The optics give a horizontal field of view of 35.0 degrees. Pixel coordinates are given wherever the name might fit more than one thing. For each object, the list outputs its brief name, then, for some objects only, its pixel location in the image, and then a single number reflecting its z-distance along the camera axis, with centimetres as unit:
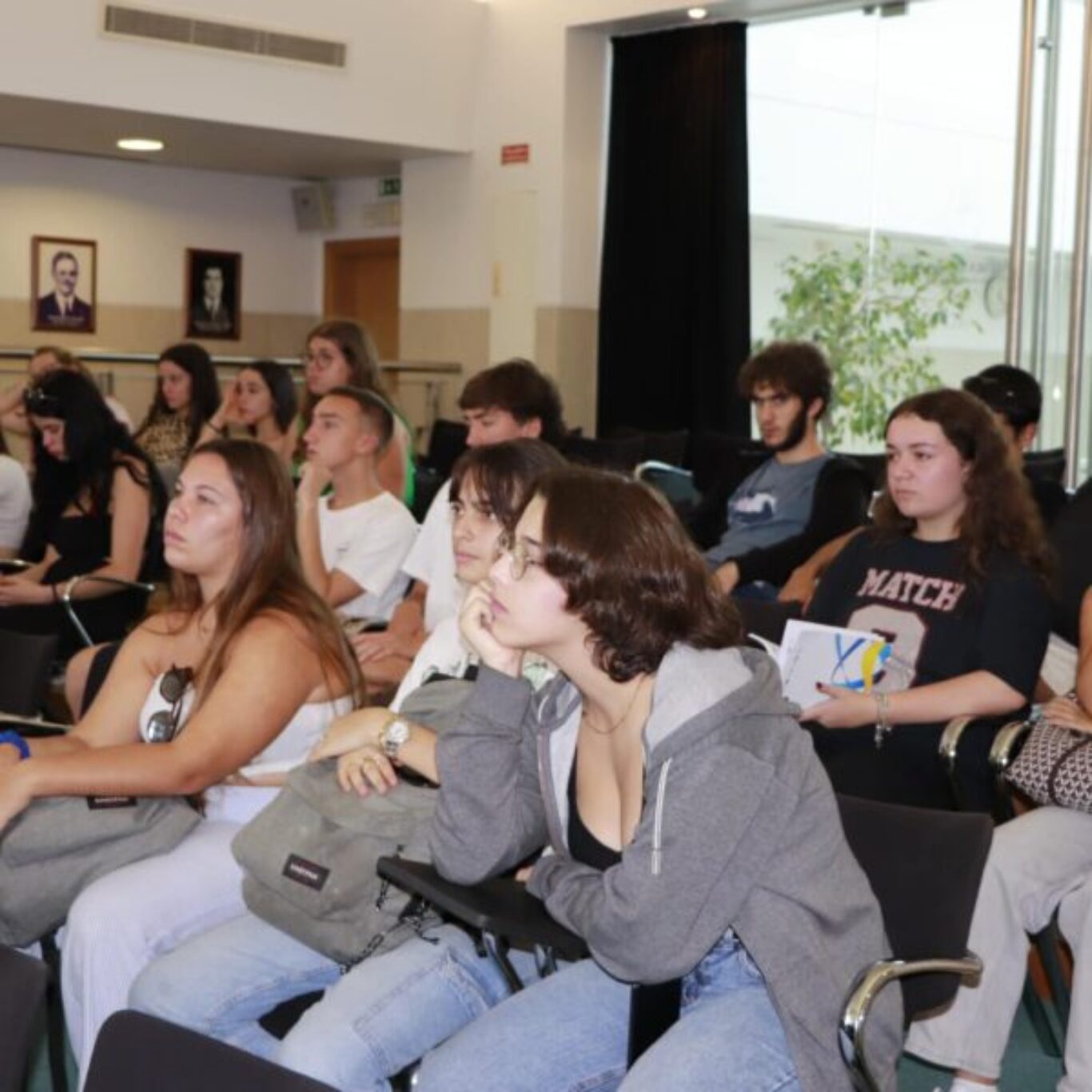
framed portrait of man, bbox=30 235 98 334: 1096
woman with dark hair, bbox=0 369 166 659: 510
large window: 834
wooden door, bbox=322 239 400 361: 1184
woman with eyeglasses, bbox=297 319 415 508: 631
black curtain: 935
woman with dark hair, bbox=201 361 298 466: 695
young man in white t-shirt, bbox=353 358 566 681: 413
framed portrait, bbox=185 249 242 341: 1166
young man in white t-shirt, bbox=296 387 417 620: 463
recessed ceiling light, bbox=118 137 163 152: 1017
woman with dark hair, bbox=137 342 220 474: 745
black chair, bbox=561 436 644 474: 752
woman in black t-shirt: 339
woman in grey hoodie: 203
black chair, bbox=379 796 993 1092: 217
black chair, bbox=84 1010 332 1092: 156
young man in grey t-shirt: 495
